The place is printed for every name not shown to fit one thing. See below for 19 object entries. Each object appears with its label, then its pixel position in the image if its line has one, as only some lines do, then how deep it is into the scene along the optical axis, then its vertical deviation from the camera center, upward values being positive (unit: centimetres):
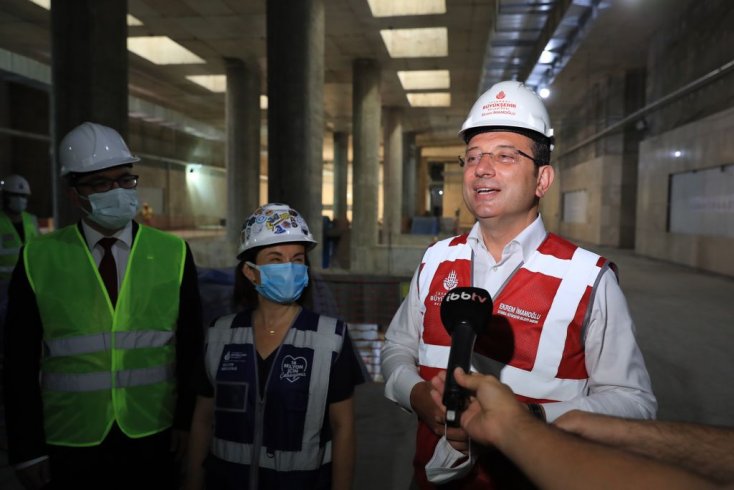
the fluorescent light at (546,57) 1350 +444
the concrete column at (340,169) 3117 +305
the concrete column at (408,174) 3484 +291
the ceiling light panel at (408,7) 1363 +575
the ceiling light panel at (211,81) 2203 +593
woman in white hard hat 215 -83
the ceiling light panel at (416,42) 1614 +584
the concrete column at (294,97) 989 +235
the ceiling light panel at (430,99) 2435 +588
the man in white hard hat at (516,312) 167 -34
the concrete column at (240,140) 1914 +280
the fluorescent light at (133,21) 1493 +580
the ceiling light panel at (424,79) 2102 +594
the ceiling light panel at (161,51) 1783 +595
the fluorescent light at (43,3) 1413 +590
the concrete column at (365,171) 1920 +181
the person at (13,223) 666 -18
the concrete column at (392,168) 2653 +249
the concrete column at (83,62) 743 +222
